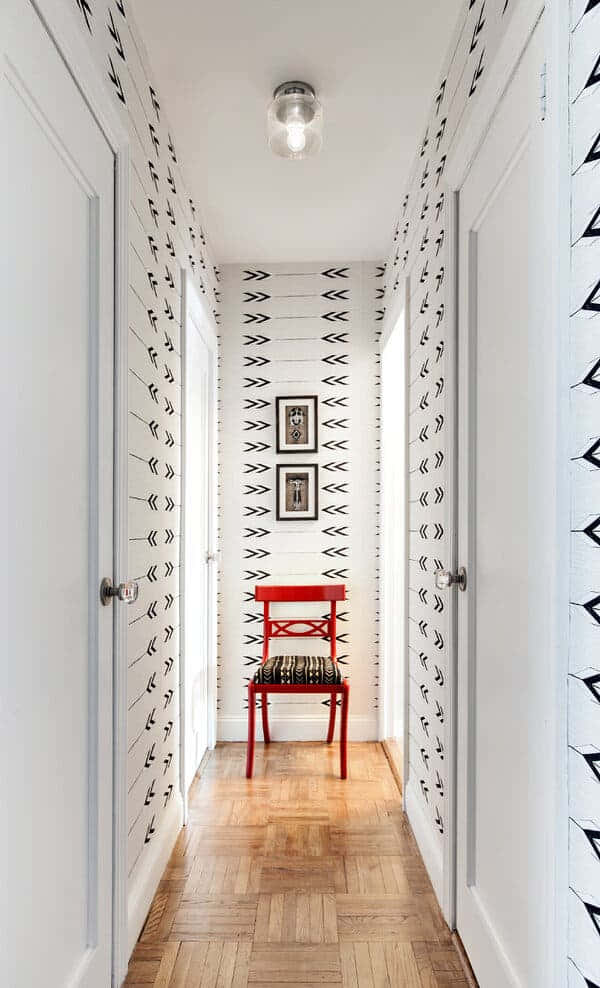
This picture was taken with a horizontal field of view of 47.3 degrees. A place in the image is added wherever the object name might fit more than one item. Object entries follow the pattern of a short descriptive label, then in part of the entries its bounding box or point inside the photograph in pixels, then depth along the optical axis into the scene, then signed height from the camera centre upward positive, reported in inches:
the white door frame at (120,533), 63.1 -3.6
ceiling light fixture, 83.4 +46.4
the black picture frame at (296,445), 144.3 +13.8
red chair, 119.8 -31.1
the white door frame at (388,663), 105.7 -28.1
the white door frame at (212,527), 131.0 -6.4
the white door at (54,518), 42.1 -1.7
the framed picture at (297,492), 144.1 +0.9
